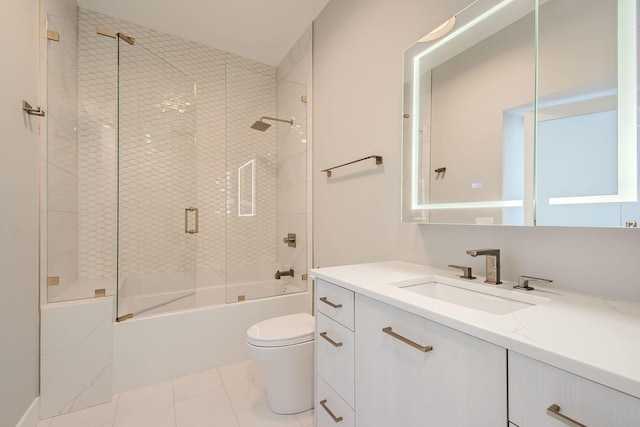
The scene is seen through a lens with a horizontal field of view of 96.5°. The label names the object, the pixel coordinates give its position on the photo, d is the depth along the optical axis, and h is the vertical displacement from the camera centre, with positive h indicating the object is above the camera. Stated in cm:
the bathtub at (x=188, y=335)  190 -89
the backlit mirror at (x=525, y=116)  85 +37
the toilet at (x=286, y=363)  160 -86
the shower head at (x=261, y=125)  299 +93
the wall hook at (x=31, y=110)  152 +56
